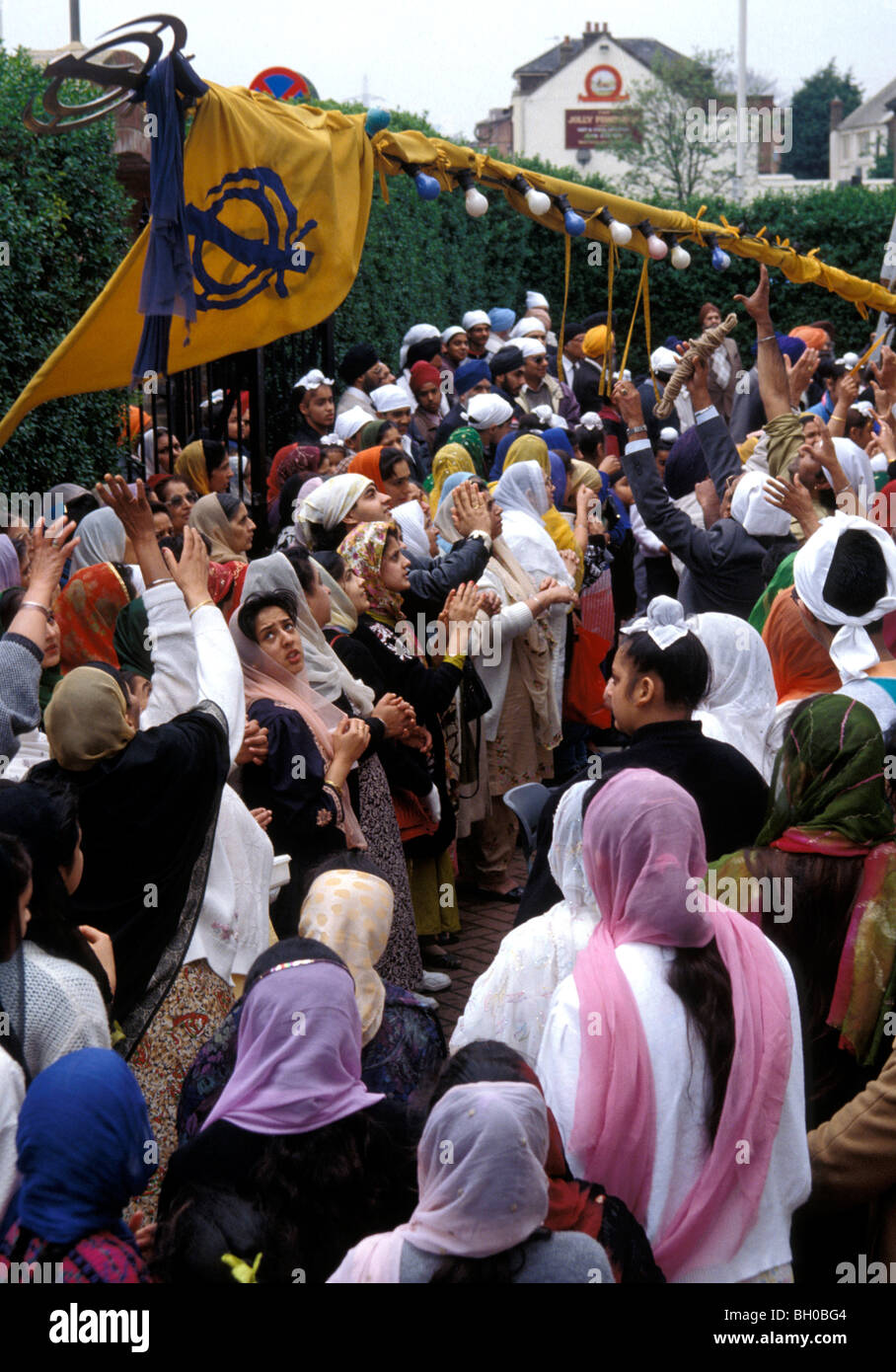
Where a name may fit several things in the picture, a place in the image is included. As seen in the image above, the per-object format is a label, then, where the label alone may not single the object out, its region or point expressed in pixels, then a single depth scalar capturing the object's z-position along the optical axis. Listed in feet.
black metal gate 28.37
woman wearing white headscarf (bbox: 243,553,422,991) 15.07
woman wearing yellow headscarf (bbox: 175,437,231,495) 24.30
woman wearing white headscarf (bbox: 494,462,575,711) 22.57
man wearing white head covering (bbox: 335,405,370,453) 31.42
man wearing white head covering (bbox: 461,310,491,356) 43.11
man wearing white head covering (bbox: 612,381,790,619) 20.34
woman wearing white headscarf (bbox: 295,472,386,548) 19.10
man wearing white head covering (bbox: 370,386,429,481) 32.73
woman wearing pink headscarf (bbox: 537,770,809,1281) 7.74
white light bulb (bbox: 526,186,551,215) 23.81
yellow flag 17.49
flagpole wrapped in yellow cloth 22.47
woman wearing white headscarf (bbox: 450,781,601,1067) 9.16
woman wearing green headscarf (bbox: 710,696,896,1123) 9.16
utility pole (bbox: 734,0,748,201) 99.41
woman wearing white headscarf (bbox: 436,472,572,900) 21.33
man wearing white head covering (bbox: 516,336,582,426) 37.96
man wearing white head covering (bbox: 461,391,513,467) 29.71
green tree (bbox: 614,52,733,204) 137.69
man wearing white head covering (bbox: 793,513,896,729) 13.28
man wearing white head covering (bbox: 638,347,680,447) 39.01
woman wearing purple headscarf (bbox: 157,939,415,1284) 7.27
